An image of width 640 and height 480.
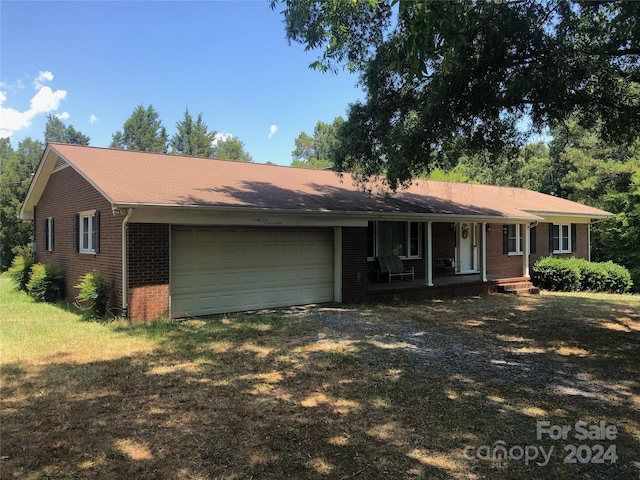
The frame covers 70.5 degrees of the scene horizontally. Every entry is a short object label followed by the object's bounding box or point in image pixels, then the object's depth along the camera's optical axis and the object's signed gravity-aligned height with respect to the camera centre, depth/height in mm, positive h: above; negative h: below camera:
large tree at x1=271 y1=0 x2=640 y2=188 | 7340 +2924
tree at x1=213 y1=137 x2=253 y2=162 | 62000 +12837
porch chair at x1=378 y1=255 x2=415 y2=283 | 14570 -877
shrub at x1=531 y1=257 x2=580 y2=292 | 17141 -1371
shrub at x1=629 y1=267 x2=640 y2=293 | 21781 -1990
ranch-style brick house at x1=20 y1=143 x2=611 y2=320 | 9328 +210
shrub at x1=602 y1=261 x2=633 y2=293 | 18016 -1627
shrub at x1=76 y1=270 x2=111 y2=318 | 9312 -1107
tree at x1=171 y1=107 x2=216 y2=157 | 52781 +12142
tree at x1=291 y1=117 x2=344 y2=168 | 64625 +14197
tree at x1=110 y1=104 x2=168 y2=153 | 54656 +13150
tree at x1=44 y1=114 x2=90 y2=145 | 64188 +16127
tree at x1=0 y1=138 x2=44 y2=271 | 27797 +1956
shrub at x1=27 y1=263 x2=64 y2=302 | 12258 -1164
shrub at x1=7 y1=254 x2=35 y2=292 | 14828 -1012
